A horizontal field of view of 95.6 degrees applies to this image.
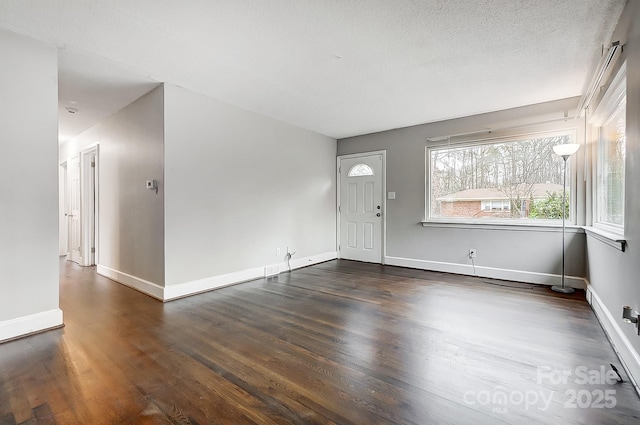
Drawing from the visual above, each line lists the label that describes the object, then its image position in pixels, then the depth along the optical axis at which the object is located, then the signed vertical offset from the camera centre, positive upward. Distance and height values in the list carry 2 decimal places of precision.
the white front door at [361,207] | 5.44 +0.05
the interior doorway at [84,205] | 4.97 +0.07
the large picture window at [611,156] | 2.43 +0.52
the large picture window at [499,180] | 3.94 +0.45
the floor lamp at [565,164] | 3.42 +0.58
